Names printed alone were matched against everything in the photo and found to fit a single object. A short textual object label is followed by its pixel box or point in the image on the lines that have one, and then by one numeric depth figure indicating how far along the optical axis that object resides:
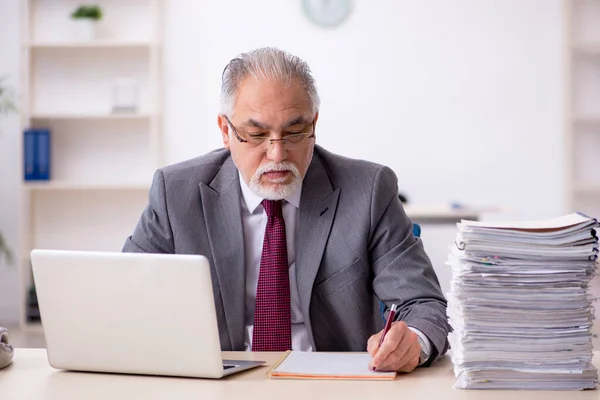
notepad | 1.57
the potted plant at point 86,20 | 5.55
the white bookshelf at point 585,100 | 5.67
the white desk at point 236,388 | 1.45
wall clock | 5.69
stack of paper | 1.47
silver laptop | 1.51
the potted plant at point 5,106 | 5.34
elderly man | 2.05
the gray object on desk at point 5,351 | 1.70
